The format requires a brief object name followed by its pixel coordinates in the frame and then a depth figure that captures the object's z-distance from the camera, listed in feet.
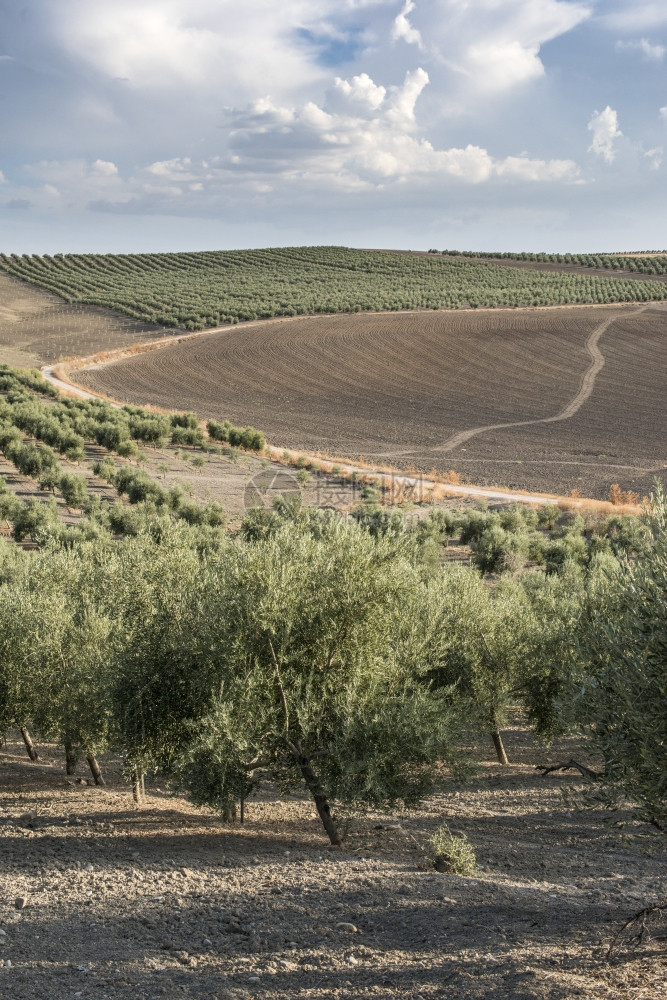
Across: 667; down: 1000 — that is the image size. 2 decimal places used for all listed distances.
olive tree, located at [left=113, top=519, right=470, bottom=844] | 44.45
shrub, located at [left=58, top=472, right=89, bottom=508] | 152.56
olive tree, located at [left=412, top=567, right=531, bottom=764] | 71.10
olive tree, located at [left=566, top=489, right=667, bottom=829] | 31.35
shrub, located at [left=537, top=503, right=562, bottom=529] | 161.89
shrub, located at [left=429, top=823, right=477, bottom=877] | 43.39
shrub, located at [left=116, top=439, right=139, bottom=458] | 186.79
